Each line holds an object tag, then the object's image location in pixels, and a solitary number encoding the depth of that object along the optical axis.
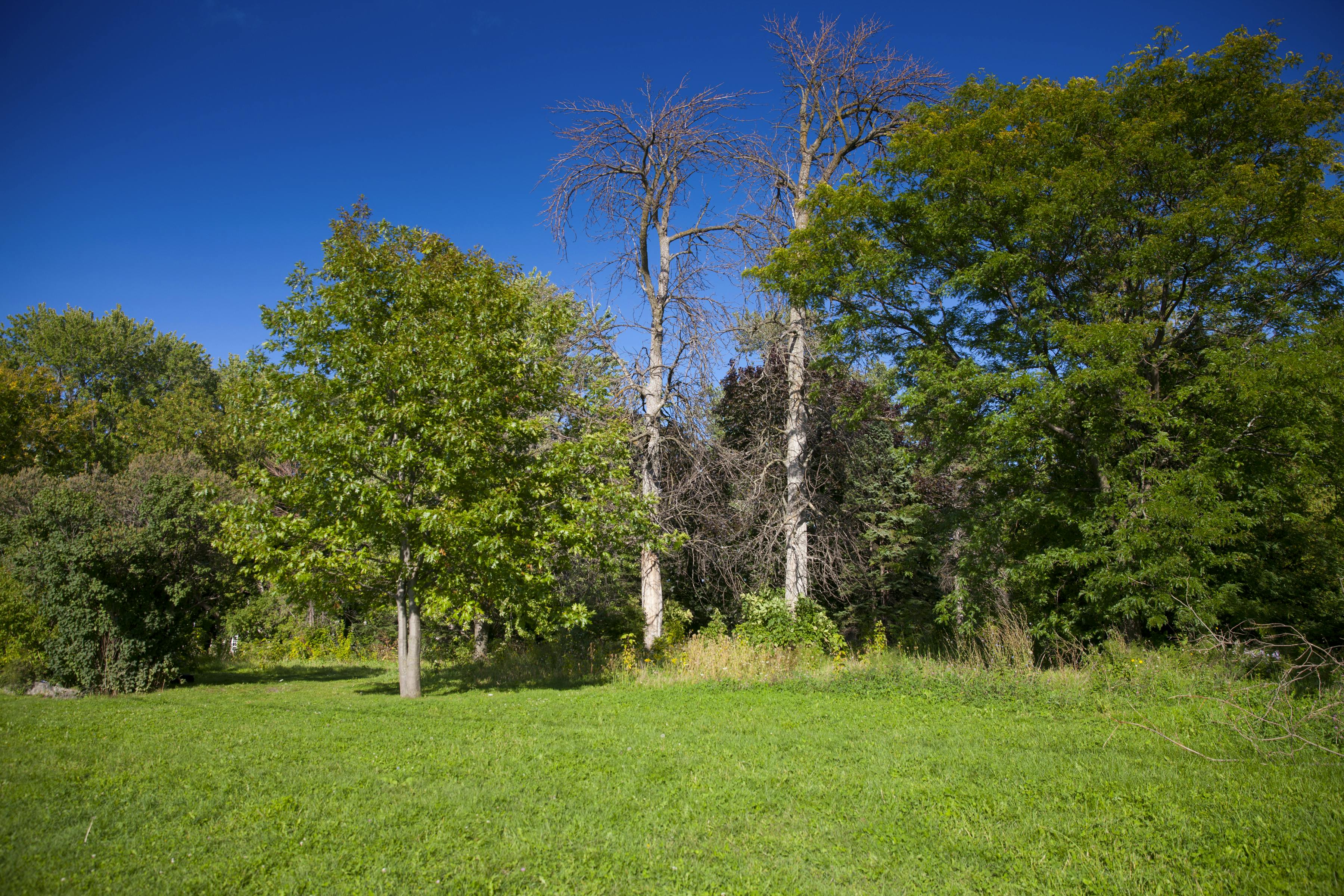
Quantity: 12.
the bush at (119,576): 11.45
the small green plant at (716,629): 15.64
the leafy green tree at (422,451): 10.12
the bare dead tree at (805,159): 15.23
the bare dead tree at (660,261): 15.93
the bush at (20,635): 12.26
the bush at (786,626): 13.64
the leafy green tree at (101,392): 26.89
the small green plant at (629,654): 12.92
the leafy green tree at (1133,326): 9.84
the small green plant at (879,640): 12.58
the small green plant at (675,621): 15.70
